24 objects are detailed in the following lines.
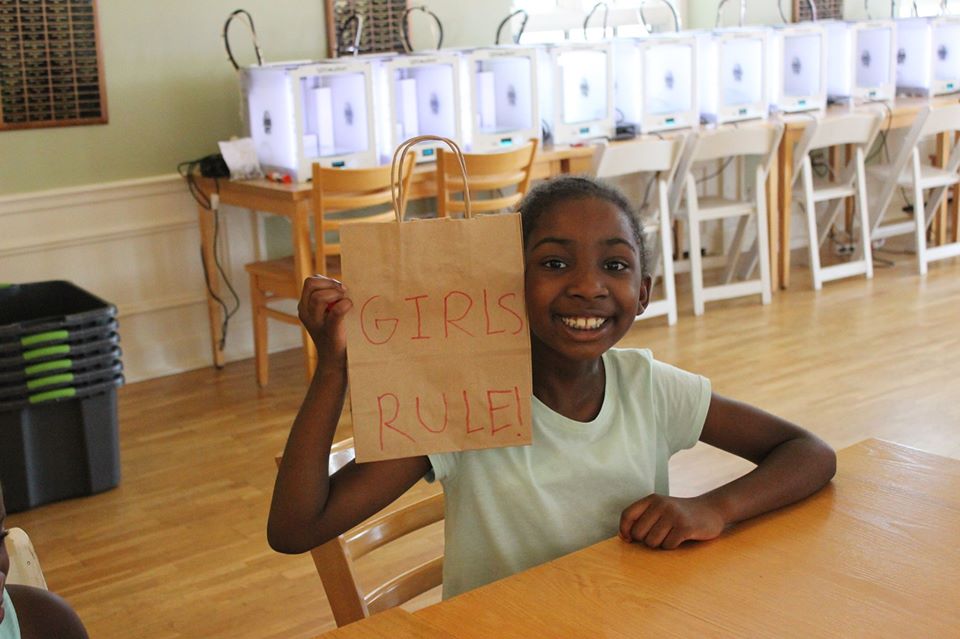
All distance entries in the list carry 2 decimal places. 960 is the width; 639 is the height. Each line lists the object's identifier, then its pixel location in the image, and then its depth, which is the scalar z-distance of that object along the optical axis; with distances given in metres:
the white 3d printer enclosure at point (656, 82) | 4.86
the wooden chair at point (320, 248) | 3.70
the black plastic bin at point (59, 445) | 2.99
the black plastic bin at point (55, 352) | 2.94
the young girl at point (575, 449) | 1.13
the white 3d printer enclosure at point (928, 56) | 5.90
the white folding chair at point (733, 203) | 4.74
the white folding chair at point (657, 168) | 4.44
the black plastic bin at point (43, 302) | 3.29
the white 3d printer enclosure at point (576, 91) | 4.62
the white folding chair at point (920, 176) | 5.23
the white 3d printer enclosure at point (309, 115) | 3.92
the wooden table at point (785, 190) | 5.07
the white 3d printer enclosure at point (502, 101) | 4.42
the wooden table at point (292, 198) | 3.82
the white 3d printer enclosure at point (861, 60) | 5.63
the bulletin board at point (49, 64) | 3.87
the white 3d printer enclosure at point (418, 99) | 4.15
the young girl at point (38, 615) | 1.17
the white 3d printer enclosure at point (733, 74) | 5.09
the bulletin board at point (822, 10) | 6.13
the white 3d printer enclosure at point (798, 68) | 5.33
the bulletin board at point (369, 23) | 4.49
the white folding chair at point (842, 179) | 4.99
